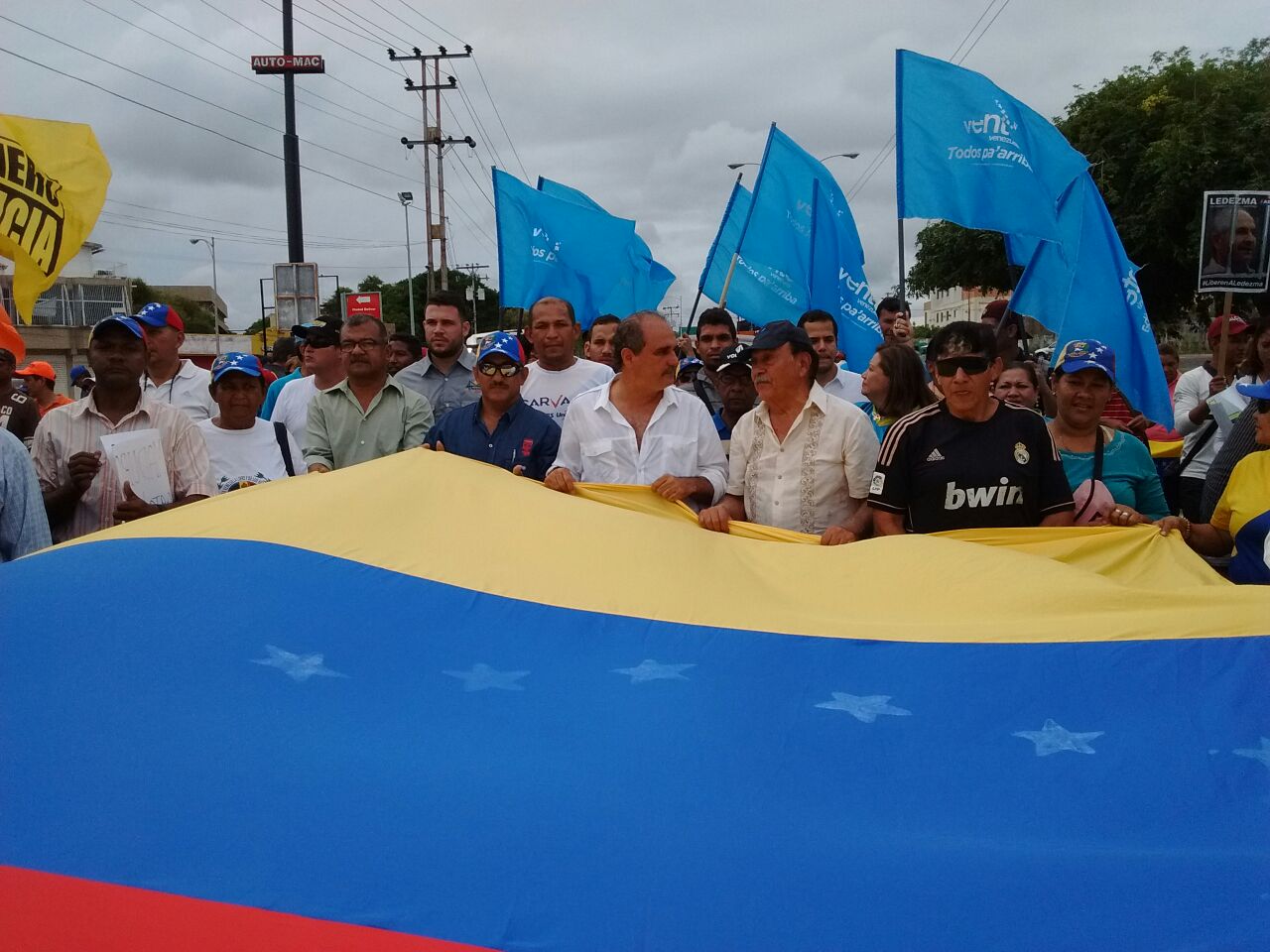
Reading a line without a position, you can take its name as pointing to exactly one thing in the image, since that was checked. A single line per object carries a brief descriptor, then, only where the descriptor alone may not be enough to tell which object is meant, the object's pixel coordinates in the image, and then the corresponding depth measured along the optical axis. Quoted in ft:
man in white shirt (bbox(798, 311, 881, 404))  21.58
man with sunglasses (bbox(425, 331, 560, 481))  16.30
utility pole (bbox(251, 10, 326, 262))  62.13
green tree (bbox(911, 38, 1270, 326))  82.02
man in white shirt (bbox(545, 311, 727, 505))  15.03
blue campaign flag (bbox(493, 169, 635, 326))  33.53
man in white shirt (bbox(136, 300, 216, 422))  19.45
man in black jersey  12.91
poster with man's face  25.88
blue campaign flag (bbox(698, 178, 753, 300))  31.48
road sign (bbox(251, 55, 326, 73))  66.18
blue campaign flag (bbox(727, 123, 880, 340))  27.99
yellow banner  15.52
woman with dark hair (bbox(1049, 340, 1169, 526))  14.44
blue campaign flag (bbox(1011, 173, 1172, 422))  19.20
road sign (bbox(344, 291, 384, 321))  89.71
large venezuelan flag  7.82
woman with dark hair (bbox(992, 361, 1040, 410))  17.43
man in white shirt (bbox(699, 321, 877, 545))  14.01
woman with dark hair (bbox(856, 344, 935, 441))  17.63
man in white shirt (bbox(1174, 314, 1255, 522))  18.53
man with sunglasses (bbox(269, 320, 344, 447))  21.42
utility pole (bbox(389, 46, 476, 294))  127.65
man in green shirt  18.06
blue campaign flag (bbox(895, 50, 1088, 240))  22.06
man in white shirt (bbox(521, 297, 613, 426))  20.48
